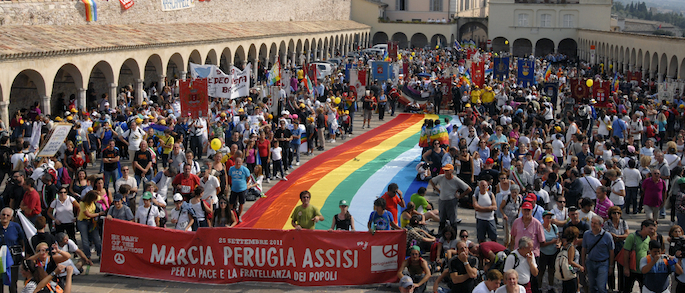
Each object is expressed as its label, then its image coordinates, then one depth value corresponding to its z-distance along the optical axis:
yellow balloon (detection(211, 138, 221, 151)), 14.19
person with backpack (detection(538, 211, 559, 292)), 9.00
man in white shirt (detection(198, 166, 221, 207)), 11.21
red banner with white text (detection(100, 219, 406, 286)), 9.13
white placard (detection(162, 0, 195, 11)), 30.72
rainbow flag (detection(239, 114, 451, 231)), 12.56
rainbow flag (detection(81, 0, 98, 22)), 24.78
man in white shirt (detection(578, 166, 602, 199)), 11.27
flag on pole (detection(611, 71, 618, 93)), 26.20
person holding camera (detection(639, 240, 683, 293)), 8.05
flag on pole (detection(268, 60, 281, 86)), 21.36
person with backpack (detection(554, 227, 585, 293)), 8.41
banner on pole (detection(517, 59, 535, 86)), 28.19
